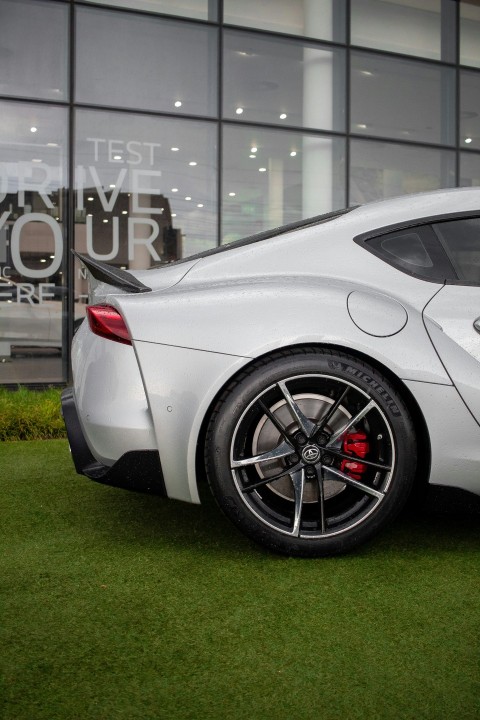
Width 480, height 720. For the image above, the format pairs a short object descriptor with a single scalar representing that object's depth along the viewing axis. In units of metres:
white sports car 2.66
